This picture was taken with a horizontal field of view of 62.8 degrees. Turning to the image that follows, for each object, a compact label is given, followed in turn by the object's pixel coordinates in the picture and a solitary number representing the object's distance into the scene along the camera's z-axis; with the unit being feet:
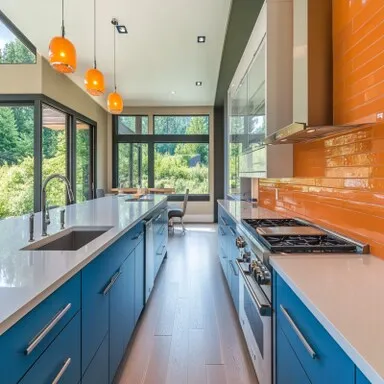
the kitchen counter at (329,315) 2.31
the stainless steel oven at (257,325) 4.80
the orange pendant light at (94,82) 11.20
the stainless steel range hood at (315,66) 5.84
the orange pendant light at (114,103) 14.02
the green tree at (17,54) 16.43
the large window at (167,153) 28.19
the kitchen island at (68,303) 2.79
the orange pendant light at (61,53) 8.81
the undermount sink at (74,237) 6.24
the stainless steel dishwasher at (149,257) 9.32
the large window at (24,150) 16.66
